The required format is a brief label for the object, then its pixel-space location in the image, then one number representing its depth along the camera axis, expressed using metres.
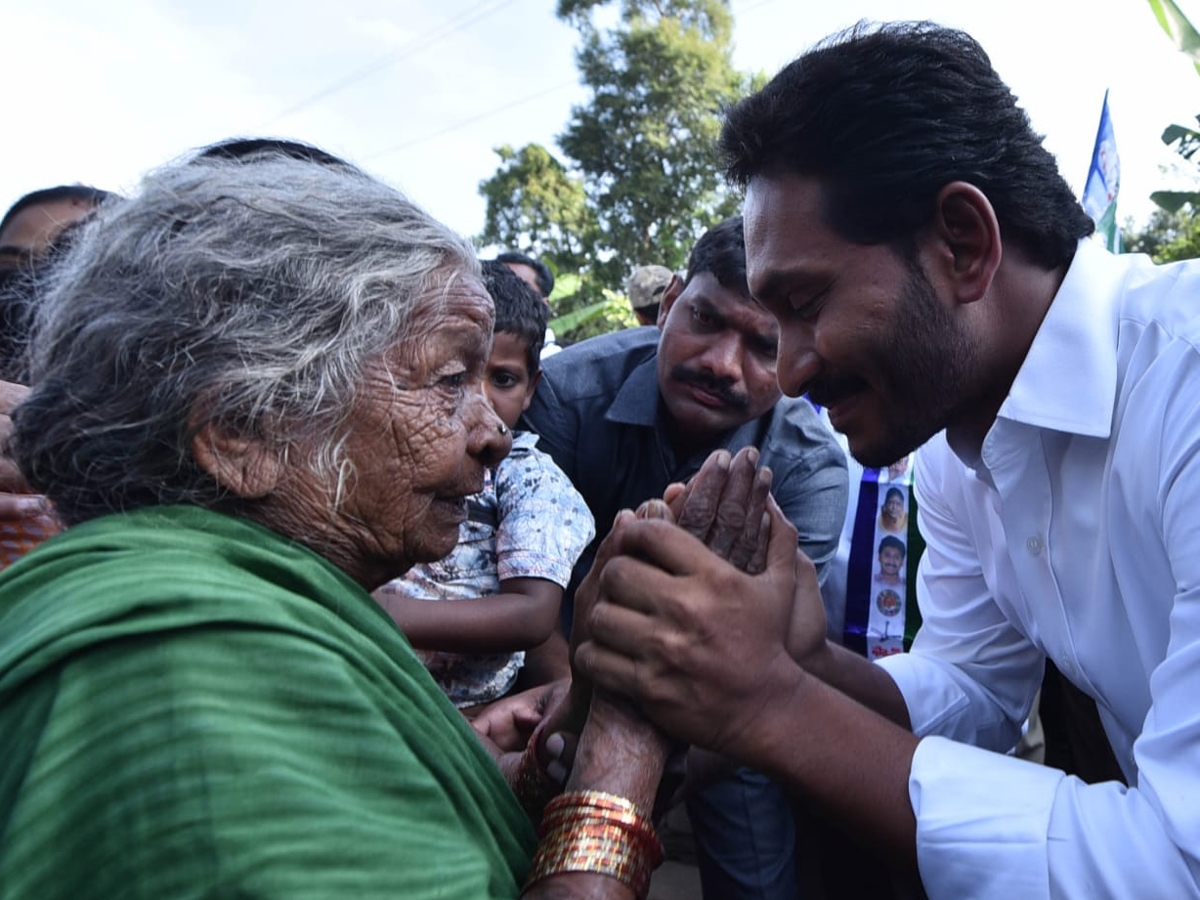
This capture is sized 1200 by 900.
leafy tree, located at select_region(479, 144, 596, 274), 25.52
